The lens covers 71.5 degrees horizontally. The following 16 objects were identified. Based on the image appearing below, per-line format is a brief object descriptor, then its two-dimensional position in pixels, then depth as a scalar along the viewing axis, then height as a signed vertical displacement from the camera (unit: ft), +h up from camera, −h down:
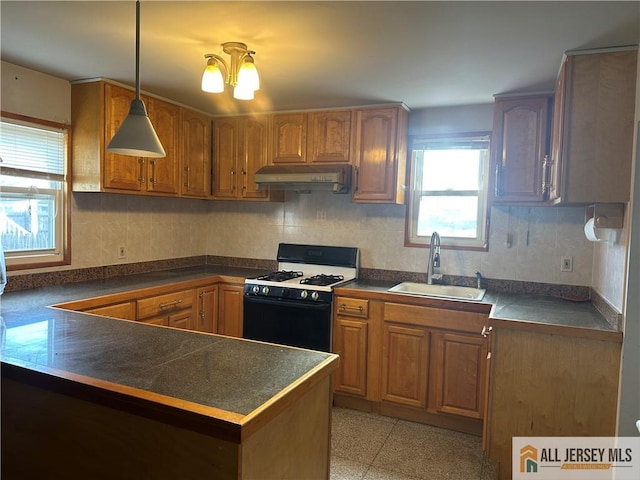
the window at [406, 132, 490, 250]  11.08 +0.83
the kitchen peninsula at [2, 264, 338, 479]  3.75 -1.76
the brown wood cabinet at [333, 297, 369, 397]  10.27 -2.88
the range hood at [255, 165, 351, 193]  10.85 +1.00
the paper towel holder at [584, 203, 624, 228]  7.27 +0.21
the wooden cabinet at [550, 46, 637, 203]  6.98 +1.65
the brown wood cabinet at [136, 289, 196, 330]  9.52 -2.17
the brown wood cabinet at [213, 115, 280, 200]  12.24 +1.68
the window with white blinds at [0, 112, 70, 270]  8.83 +0.35
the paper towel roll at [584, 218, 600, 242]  7.85 -0.09
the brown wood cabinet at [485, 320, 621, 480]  7.15 -2.66
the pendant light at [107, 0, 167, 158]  5.77 +1.00
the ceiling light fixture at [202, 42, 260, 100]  6.62 +2.23
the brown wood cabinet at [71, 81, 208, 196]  9.55 +1.50
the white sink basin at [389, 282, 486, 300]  10.85 -1.67
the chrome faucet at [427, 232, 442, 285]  11.01 -0.95
